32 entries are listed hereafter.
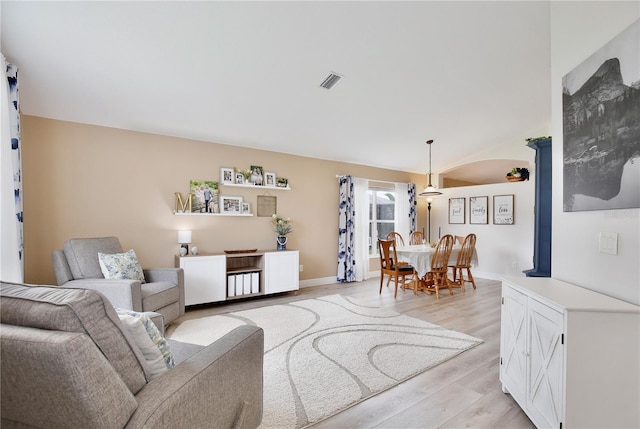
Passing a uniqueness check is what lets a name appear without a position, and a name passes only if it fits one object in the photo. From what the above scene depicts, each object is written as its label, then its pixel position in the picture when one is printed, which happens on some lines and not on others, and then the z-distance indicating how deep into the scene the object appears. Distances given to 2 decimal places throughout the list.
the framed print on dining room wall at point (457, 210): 6.24
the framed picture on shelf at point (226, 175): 4.16
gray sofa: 0.73
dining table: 4.24
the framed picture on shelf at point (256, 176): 4.39
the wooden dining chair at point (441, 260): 4.30
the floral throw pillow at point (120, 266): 2.85
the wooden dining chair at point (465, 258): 4.76
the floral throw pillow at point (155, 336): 1.14
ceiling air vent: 2.96
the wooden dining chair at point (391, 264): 4.34
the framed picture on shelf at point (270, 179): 4.55
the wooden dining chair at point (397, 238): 5.41
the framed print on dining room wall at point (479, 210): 5.86
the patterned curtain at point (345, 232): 5.29
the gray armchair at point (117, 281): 2.56
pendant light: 4.77
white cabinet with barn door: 1.28
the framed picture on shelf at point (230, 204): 4.17
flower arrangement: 4.46
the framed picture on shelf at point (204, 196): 3.97
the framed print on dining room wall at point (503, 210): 5.50
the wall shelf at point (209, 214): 3.85
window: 5.96
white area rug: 1.83
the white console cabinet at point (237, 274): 3.63
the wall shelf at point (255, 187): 4.23
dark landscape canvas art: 1.36
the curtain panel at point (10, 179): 2.04
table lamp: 3.73
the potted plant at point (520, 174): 5.23
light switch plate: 1.45
